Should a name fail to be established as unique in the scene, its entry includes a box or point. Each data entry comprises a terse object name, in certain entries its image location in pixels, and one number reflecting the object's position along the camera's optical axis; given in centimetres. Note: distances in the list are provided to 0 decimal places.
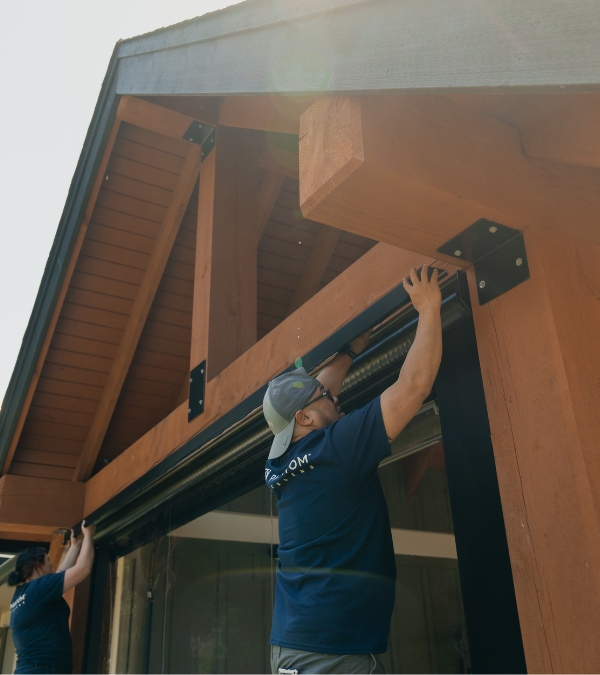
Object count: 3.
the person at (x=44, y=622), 323
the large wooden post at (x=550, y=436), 117
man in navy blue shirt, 133
